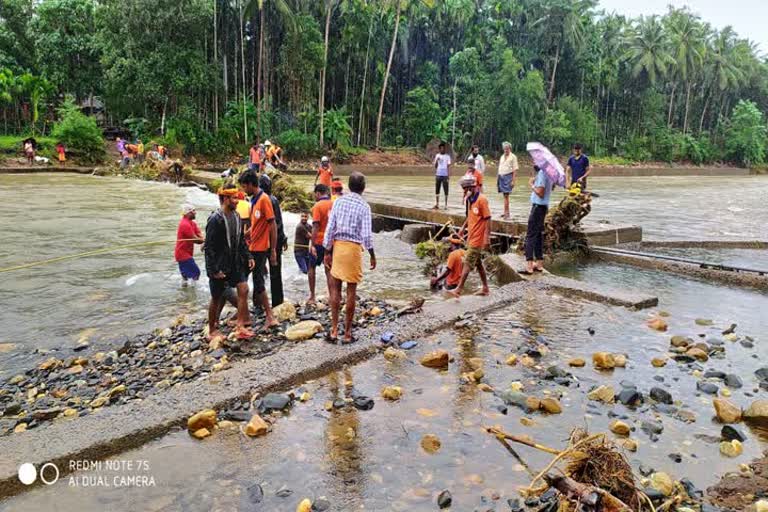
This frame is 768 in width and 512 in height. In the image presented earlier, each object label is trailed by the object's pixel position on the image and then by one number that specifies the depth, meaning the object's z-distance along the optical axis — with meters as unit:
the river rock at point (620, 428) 3.90
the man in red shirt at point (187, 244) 8.27
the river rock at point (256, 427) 3.91
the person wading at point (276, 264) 6.94
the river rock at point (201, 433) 3.90
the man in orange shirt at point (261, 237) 6.26
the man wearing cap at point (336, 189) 7.89
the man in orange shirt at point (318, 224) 6.90
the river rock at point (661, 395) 4.38
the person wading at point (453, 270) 8.29
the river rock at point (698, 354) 5.25
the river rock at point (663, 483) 3.21
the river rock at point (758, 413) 4.05
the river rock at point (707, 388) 4.58
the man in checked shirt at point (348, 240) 5.47
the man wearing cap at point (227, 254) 5.54
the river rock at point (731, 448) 3.70
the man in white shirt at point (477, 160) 10.88
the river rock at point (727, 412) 4.11
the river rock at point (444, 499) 3.19
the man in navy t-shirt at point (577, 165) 11.65
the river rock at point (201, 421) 3.98
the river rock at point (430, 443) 3.75
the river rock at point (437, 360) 5.10
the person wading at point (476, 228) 7.21
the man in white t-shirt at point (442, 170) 13.44
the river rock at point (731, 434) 3.86
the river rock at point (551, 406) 4.22
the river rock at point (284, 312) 6.71
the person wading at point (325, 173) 11.89
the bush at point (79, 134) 28.56
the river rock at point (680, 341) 5.57
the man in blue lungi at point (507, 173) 11.76
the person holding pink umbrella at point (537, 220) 7.76
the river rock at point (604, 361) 5.01
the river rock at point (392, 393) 4.48
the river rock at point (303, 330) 5.93
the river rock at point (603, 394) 4.37
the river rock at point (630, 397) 4.35
